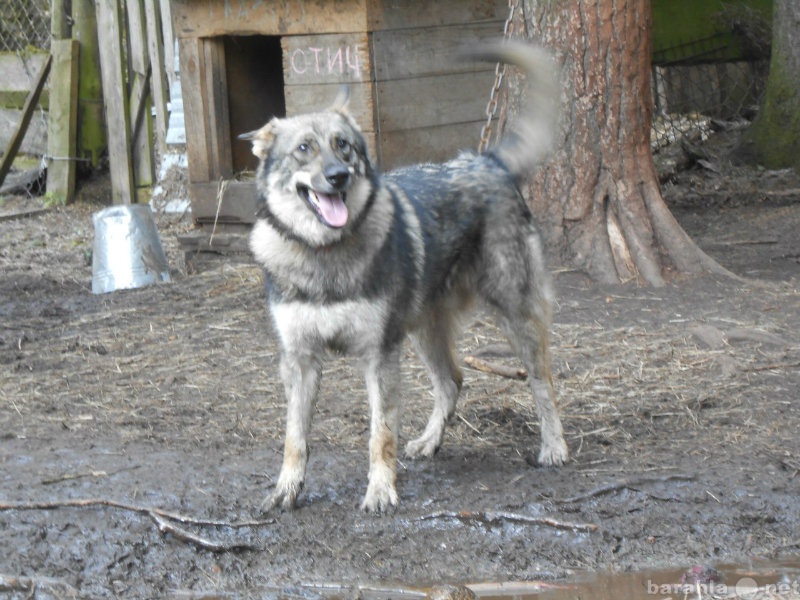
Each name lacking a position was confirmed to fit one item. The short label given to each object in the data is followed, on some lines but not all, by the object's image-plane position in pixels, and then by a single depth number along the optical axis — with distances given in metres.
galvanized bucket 8.77
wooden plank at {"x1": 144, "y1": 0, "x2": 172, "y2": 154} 11.66
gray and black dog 4.45
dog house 8.60
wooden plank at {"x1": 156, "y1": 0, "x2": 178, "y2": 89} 11.60
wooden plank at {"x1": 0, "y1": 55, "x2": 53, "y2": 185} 12.62
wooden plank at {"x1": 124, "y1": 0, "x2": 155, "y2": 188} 11.84
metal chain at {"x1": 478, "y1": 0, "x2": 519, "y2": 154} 6.23
